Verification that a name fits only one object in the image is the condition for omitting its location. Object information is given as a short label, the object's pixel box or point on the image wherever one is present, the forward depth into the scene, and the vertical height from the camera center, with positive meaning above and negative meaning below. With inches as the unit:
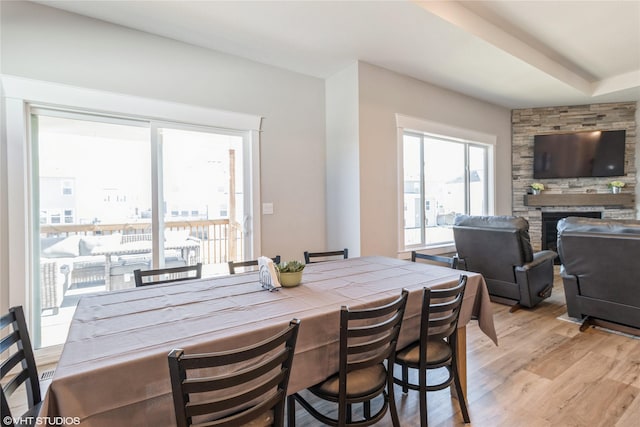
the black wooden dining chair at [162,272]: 80.7 -15.4
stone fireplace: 216.4 +21.4
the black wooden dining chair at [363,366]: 53.7 -28.1
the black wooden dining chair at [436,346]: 64.3 -31.0
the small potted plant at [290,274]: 74.7 -14.6
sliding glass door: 104.6 +4.7
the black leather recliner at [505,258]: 134.0 -22.0
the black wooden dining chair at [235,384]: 36.8 -23.5
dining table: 39.4 -18.6
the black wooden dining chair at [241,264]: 92.9 -15.6
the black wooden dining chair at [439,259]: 96.1 -15.7
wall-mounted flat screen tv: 217.5 +38.9
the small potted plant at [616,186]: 215.6 +15.5
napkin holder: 72.6 -14.6
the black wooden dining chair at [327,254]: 115.2 -15.8
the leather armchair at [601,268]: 106.5 -21.5
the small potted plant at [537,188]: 225.0 +15.8
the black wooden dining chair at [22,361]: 50.0 -24.2
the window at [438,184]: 172.7 +16.5
